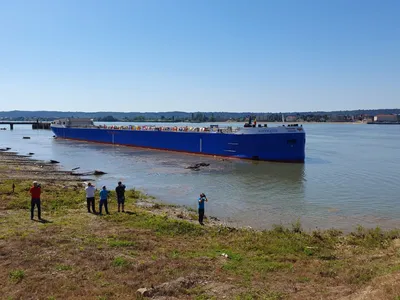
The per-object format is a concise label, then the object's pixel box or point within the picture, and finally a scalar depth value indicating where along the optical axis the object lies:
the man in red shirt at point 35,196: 13.57
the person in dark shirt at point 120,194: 15.55
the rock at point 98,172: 32.03
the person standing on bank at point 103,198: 15.01
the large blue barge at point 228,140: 39.66
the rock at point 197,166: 35.00
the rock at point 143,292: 7.46
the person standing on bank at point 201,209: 14.70
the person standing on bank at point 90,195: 15.12
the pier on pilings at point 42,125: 152.18
